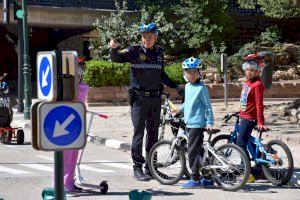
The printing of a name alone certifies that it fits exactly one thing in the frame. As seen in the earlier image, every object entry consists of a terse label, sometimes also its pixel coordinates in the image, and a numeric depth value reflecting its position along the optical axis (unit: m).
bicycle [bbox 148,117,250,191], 10.13
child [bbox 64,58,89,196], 9.63
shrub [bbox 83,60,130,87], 29.89
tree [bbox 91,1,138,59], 32.83
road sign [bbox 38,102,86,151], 5.44
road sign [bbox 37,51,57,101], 5.58
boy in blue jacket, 10.30
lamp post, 22.97
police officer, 10.96
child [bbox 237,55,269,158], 10.62
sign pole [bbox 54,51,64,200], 5.61
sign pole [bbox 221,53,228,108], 26.48
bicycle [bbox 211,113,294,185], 10.53
